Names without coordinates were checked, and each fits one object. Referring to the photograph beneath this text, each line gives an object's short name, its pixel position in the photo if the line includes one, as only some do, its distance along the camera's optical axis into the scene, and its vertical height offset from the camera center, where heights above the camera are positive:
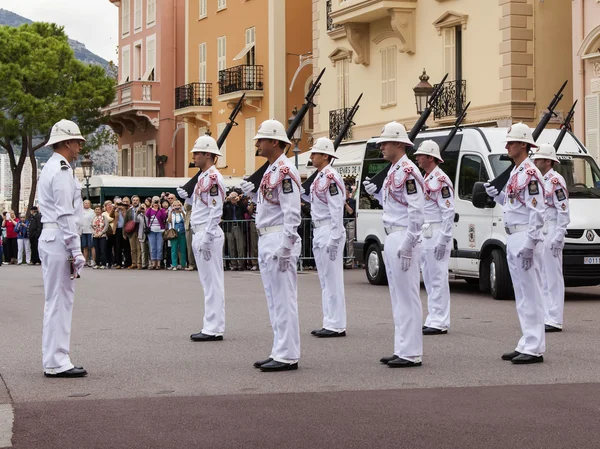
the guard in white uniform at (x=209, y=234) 14.14 -0.07
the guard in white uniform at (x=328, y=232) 14.62 -0.06
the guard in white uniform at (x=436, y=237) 14.77 -0.13
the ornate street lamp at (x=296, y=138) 32.23 +2.17
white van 18.97 +0.19
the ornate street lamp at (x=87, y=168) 46.59 +2.08
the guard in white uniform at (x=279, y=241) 11.23 -0.12
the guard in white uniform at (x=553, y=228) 15.09 -0.03
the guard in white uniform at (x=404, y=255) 11.52 -0.25
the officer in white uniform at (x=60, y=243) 10.95 -0.12
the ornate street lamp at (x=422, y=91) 28.22 +2.84
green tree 62.06 +6.46
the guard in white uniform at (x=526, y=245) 11.82 -0.17
